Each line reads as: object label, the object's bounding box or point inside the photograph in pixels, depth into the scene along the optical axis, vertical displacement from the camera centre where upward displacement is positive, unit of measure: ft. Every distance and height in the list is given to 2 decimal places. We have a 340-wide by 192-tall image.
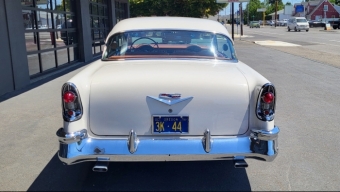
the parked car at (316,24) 196.32 +3.79
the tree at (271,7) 388.98 +27.57
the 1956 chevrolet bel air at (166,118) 11.03 -2.51
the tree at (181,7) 87.86 +6.62
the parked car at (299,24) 148.59 +2.93
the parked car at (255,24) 234.17 +5.33
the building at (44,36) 27.22 +0.20
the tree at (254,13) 367.04 +19.40
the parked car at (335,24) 166.20 +2.78
